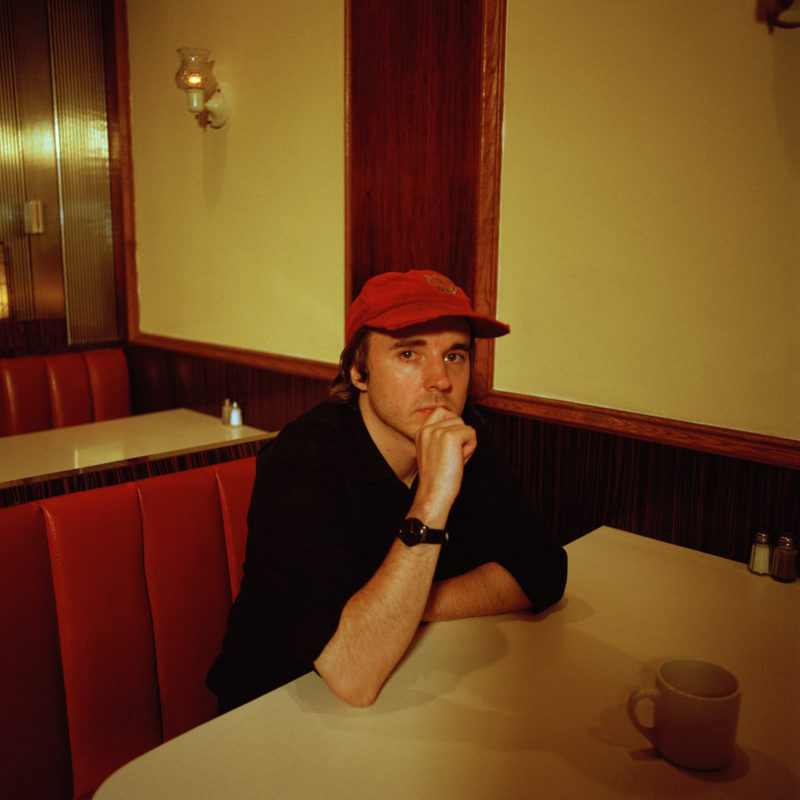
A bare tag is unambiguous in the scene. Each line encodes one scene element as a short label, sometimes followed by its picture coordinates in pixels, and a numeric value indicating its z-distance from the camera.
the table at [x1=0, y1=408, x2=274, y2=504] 2.23
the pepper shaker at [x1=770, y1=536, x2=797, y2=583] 1.43
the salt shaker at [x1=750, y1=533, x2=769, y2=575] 1.48
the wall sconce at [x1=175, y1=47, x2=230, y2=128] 2.75
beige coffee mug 0.83
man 1.09
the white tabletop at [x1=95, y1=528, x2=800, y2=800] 0.82
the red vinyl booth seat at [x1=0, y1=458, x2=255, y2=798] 1.19
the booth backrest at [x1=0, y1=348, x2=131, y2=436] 3.00
